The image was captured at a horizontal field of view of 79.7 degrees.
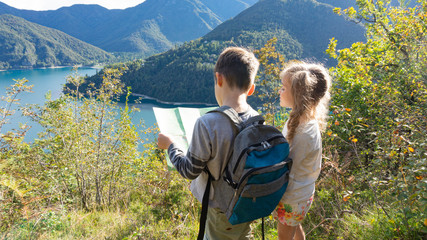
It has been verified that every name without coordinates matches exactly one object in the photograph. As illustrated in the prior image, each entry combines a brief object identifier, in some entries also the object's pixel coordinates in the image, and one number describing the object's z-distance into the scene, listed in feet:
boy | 3.34
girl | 4.02
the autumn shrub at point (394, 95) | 4.70
